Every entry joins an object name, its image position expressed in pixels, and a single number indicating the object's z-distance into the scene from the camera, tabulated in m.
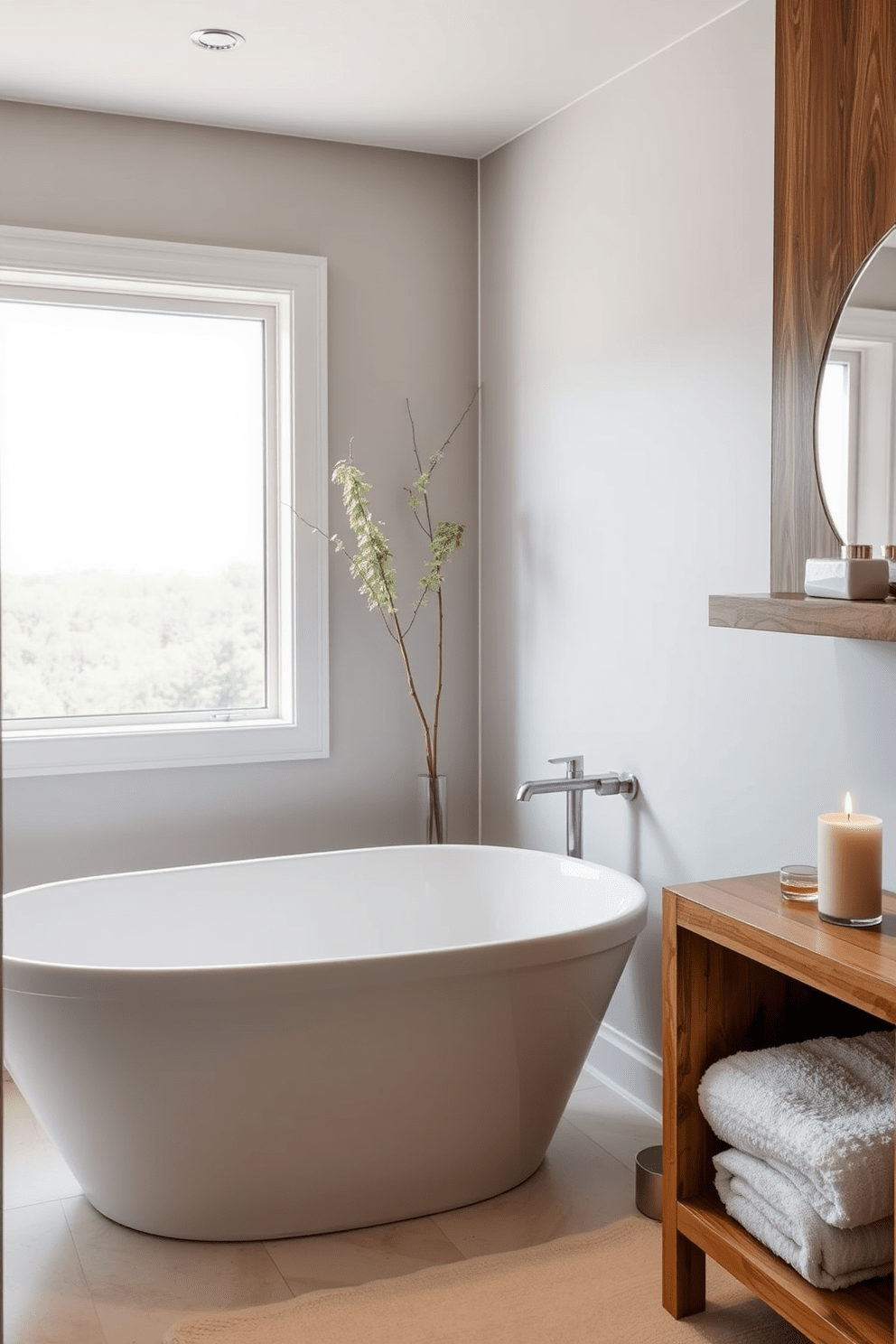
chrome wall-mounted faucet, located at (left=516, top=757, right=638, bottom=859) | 2.82
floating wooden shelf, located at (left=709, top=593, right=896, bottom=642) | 1.77
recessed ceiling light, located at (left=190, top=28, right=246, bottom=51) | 2.61
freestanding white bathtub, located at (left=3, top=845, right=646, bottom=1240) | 2.12
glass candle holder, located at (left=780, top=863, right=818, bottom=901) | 1.99
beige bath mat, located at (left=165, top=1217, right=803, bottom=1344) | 2.03
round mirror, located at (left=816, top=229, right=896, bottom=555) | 2.07
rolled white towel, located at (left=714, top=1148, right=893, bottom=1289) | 1.73
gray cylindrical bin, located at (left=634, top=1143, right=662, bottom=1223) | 2.40
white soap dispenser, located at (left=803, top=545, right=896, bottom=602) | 1.85
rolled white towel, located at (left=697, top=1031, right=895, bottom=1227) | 1.68
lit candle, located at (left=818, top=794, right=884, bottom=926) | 1.84
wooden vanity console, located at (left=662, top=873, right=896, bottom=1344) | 1.79
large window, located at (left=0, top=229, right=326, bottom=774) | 3.22
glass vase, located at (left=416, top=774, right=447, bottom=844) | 3.40
